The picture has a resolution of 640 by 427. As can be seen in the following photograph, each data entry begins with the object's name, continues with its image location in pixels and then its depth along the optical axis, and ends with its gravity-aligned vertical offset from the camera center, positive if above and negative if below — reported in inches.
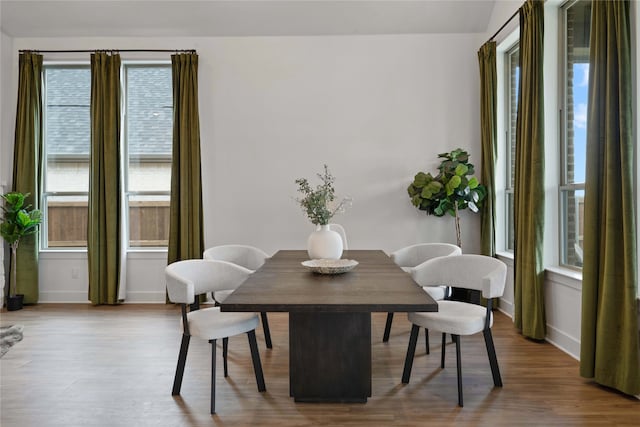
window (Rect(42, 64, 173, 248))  215.6 +27.3
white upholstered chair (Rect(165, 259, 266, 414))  99.0 -24.0
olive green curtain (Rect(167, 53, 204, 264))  202.5 +18.7
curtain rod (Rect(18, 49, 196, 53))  207.2 +72.3
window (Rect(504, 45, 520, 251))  191.8 +33.4
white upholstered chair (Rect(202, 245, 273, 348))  152.9 -15.0
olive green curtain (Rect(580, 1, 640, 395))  103.0 -1.7
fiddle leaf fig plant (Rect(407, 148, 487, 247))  185.2 +8.3
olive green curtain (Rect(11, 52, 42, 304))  206.4 +25.3
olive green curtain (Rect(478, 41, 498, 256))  190.7 +30.3
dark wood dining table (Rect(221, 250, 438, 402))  90.5 -26.5
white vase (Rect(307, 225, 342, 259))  121.7 -9.2
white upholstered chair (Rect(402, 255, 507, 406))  101.8 -23.9
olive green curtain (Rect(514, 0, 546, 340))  146.1 +10.5
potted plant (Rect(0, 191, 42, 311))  195.3 -5.4
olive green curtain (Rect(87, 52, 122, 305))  204.5 +12.3
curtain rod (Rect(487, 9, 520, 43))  165.5 +69.6
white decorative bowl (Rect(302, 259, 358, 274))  108.0 -13.2
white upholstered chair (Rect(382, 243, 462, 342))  154.6 -14.9
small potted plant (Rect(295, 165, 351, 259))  119.9 -4.8
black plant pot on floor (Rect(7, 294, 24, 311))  197.3 -39.1
